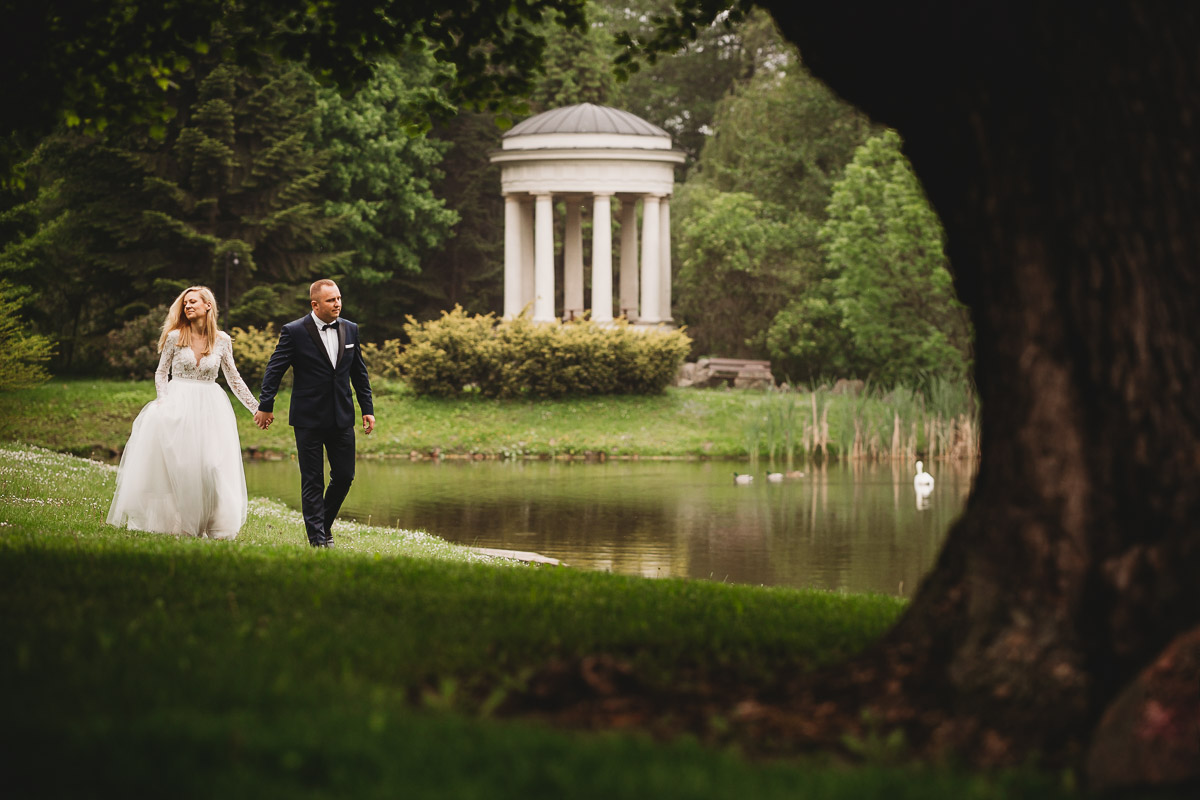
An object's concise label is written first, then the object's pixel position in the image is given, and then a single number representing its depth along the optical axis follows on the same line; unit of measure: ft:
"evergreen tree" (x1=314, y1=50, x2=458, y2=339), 129.49
